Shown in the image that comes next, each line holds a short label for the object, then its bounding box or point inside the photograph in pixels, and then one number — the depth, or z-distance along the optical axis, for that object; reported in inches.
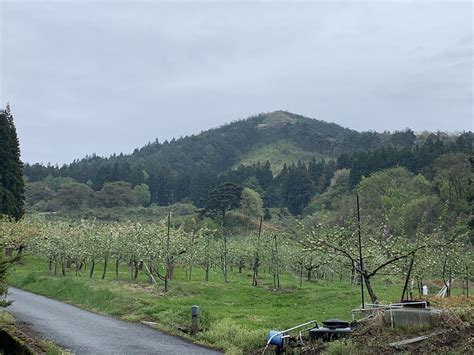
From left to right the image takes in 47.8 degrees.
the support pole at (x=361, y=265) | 676.7
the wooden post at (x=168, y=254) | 1351.4
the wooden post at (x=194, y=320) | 684.1
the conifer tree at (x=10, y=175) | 2229.3
